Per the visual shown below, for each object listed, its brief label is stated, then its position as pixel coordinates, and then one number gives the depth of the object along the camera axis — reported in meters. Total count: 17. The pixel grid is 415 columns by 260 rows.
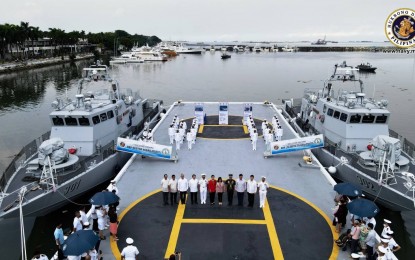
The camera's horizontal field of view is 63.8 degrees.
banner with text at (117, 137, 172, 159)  20.61
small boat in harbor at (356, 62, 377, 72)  97.25
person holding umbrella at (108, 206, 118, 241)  12.98
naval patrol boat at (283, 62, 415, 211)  16.58
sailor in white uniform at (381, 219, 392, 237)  11.32
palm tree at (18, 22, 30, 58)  110.56
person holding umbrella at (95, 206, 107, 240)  13.10
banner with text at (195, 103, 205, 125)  28.78
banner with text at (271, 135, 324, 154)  21.00
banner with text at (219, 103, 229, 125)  29.25
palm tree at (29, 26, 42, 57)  121.22
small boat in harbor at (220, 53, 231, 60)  162.11
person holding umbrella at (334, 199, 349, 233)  13.23
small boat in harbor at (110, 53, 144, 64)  129.98
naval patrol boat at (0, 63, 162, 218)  16.28
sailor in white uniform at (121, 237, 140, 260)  10.73
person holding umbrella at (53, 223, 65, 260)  12.17
